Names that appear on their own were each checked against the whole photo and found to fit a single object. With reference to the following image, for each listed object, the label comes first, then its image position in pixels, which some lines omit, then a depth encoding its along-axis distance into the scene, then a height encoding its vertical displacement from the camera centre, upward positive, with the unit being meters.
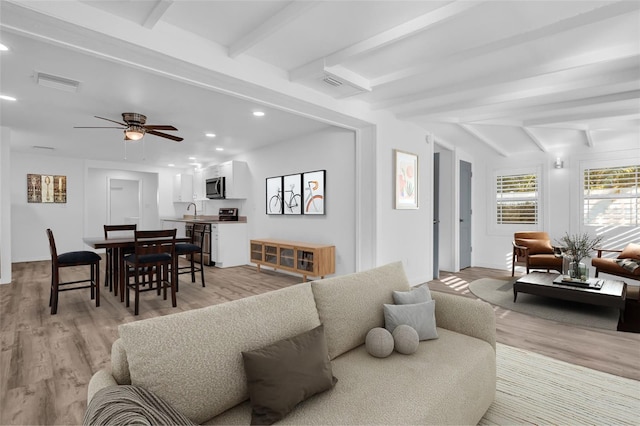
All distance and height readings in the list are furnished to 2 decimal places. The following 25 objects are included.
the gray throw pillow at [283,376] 1.18 -0.65
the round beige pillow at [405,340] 1.70 -0.69
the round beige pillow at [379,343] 1.68 -0.70
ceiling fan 4.13 +1.10
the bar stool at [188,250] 4.31 -0.54
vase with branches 3.83 -0.60
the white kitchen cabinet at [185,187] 8.61 +0.65
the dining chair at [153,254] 3.60 -0.50
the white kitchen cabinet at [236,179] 6.69 +0.69
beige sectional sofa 1.14 -0.66
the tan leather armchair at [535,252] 4.96 -0.68
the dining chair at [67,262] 3.54 -0.60
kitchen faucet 8.39 +0.04
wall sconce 5.95 +0.91
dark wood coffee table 3.33 -0.89
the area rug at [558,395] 1.81 -1.16
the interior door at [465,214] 6.34 -0.05
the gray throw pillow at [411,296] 2.04 -0.55
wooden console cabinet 4.77 -0.74
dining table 3.64 -0.47
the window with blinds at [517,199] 6.31 +0.26
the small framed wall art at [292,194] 5.54 +0.30
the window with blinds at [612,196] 5.32 +0.27
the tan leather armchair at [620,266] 4.12 -0.74
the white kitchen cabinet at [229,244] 6.40 -0.68
